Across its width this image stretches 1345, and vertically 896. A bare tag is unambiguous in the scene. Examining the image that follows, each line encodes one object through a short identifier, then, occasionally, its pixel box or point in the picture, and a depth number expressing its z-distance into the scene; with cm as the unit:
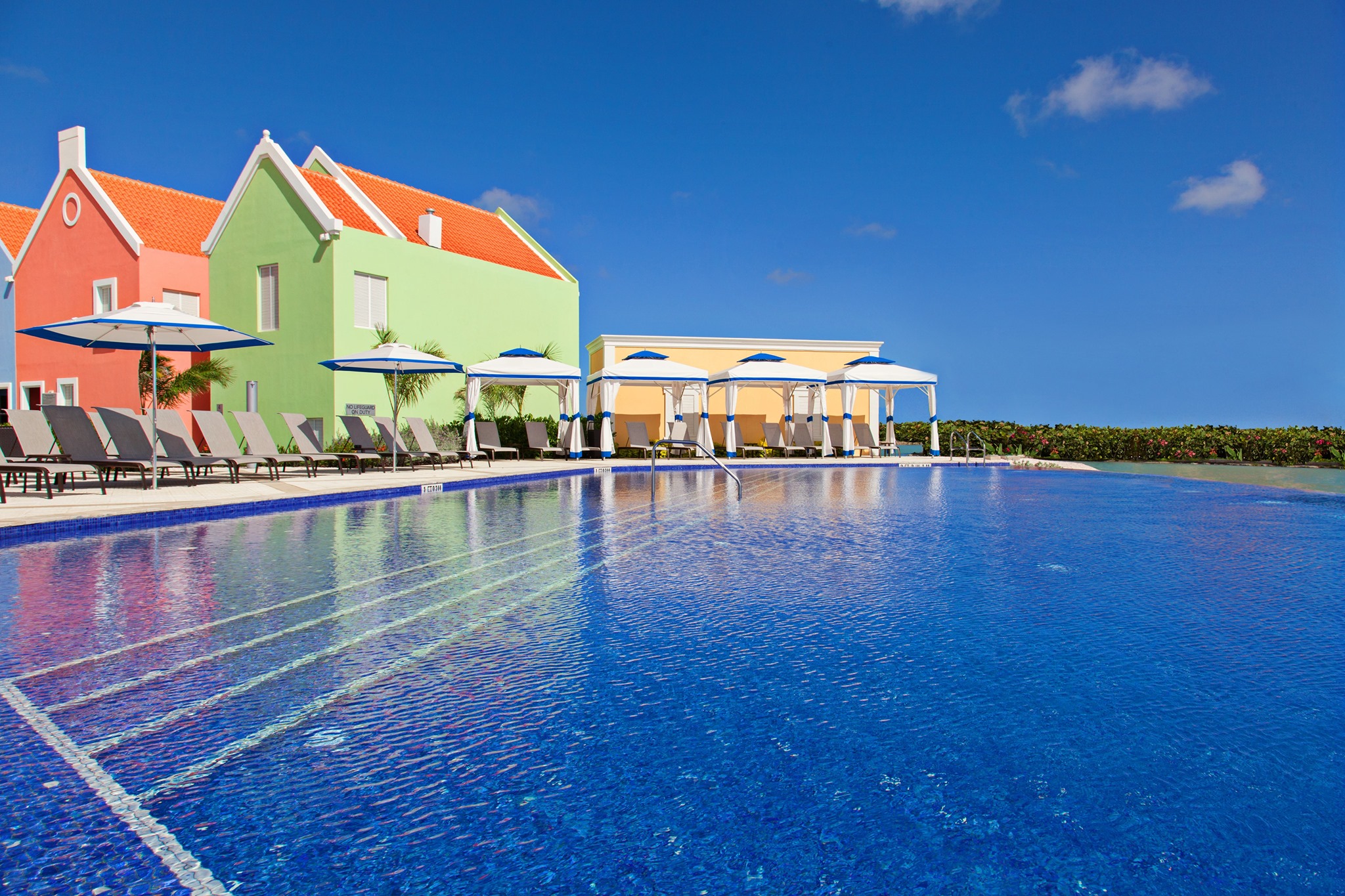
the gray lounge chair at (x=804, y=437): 2555
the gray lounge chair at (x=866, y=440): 2578
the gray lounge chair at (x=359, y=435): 1670
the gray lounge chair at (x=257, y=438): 1354
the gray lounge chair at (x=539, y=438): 2191
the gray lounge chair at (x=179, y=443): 1236
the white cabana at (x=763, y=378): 2284
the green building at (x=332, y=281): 2028
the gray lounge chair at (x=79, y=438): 1074
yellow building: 2717
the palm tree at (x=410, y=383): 2097
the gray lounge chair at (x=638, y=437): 2375
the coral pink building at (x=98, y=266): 2212
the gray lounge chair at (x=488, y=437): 2050
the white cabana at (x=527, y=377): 2053
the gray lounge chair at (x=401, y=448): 1664
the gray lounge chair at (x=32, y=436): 1170
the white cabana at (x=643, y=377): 2234
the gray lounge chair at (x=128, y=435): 1123
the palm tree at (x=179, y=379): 2072
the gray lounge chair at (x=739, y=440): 2467
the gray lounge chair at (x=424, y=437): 1783
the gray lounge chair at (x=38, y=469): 977
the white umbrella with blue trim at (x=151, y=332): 1134
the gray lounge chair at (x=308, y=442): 1544
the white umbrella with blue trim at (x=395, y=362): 1546
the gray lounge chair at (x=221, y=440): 1288
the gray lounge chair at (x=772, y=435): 2661
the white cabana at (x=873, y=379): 2341
